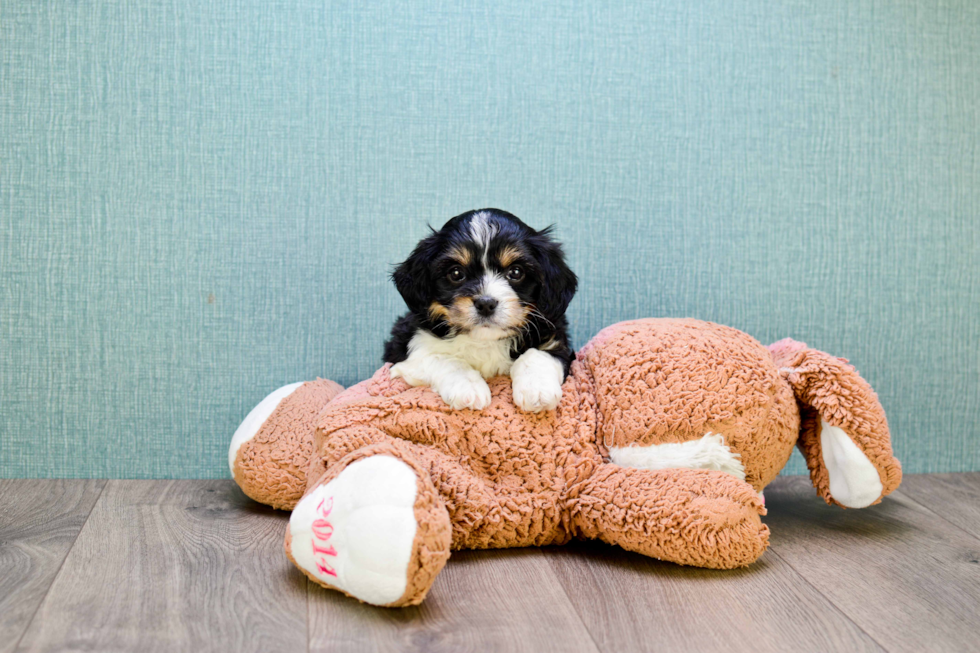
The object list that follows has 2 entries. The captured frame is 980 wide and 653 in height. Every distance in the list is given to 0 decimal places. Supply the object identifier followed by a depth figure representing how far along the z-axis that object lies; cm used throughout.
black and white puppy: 82
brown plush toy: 76
